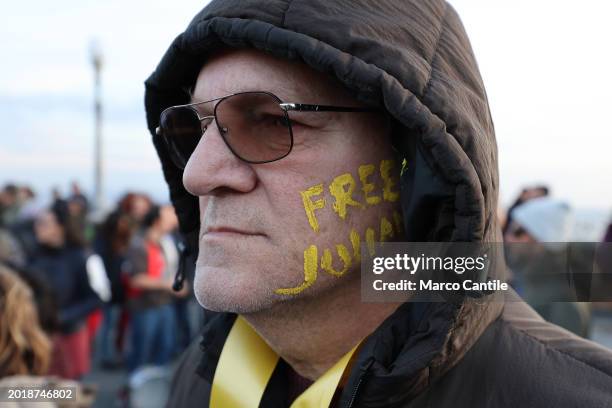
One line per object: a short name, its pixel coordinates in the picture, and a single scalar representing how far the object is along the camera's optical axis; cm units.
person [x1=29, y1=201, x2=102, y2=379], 558
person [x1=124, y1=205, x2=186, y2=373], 673
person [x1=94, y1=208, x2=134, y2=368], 696
